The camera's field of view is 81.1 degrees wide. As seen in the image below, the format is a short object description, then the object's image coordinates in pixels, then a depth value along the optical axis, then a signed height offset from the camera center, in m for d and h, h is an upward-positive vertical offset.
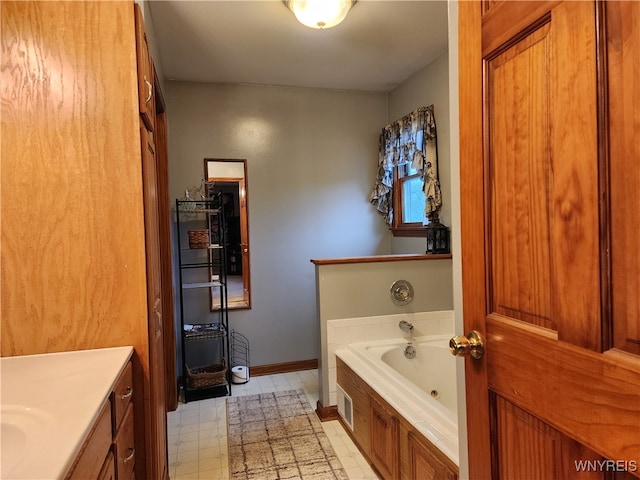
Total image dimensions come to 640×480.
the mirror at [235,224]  3.30 +0.14
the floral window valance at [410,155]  2.95 +0.68
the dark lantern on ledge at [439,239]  2.83 -0.04
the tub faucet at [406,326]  2.62 -0.65
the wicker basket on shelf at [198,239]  3.01 +0.01
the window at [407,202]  3.29 +0.29
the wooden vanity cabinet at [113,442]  0.83 -0.53
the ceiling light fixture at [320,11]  2.04 +1.26
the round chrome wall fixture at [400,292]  2.68 -0.41
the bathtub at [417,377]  1.56 -0.79
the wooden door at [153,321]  1.43 -0.34
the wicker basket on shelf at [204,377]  2.91 -1.08
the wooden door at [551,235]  0.57 -0.01
